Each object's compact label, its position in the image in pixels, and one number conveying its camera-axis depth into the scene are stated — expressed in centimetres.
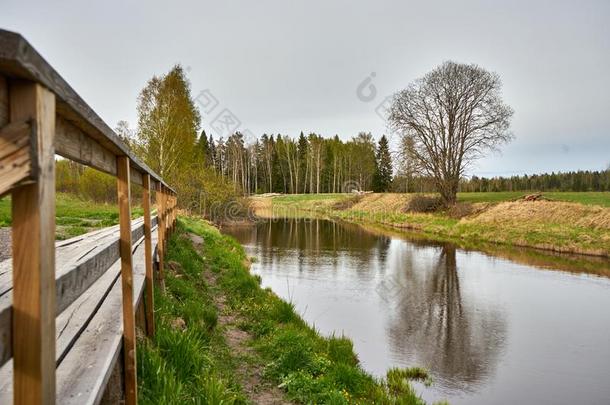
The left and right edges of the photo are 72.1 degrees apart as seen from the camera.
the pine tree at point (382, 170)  5953
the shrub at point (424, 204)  2914
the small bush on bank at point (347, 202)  4331
